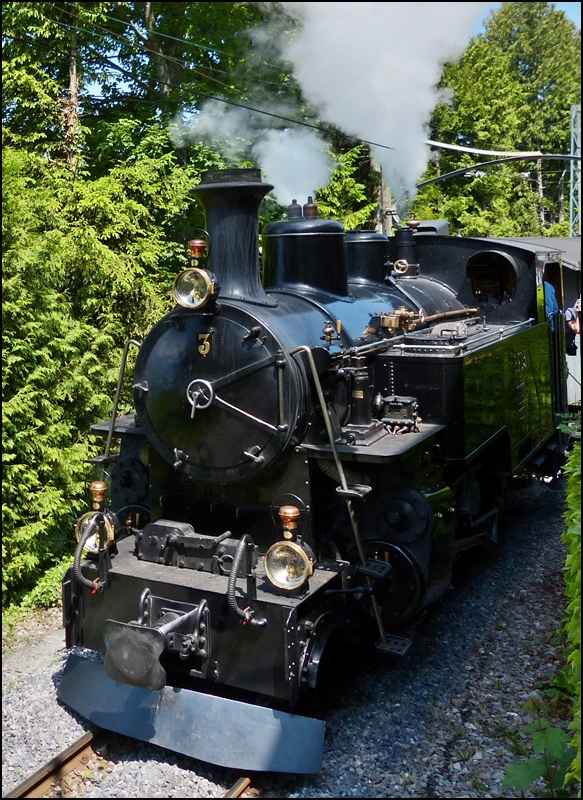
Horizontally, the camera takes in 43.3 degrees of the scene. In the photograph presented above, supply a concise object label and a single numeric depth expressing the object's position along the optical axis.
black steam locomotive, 3.62
